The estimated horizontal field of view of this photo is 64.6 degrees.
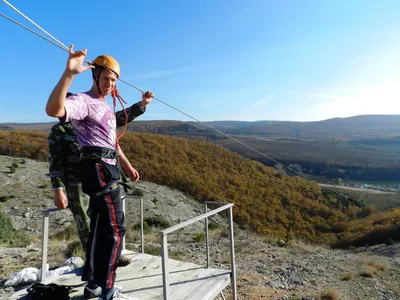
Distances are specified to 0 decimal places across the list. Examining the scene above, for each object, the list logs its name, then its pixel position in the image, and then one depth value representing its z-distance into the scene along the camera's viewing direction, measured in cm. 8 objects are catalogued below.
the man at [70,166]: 348
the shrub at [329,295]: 668
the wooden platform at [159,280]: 353
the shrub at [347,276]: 834
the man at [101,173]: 271
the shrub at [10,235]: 904
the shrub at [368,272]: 868
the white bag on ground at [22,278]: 471
